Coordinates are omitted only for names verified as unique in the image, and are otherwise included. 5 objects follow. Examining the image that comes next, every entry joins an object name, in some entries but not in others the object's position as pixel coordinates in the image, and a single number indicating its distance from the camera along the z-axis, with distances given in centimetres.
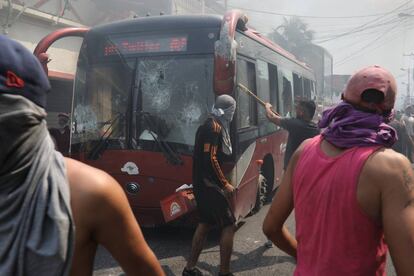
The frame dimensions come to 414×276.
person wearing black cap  114
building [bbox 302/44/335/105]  4319
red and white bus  534
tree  4453
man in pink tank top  167
